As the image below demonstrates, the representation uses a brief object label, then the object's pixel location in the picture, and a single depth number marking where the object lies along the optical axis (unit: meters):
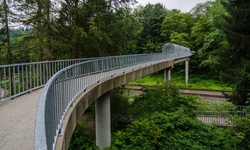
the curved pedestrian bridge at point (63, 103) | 3.15
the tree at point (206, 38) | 31.81
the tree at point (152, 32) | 43.66
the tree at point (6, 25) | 10.84
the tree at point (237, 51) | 13.22
